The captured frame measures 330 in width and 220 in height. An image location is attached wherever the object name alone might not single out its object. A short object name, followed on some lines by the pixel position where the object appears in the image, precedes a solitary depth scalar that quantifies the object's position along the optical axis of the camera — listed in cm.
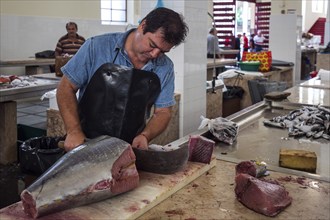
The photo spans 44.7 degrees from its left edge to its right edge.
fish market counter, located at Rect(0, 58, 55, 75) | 687
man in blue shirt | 192
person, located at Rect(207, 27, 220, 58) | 909
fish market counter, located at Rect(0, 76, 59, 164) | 432
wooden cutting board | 137
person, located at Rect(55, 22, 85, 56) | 696
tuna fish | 135
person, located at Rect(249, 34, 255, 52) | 1459
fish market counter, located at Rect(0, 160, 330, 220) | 141
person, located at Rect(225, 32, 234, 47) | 1305
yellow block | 204
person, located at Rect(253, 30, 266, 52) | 1423
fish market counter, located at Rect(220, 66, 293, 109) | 595
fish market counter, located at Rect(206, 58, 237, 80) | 800
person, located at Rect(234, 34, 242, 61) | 1303
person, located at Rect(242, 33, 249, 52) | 1457
